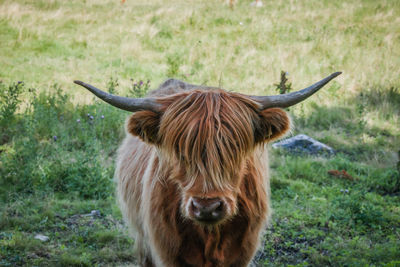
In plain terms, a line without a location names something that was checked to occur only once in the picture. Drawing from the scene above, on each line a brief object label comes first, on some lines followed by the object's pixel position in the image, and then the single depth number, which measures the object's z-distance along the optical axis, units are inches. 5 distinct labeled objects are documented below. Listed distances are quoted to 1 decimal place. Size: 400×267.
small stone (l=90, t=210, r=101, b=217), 357.1
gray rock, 493.0
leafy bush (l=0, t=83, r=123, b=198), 382.6
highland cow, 190.2
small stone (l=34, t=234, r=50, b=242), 311.9
